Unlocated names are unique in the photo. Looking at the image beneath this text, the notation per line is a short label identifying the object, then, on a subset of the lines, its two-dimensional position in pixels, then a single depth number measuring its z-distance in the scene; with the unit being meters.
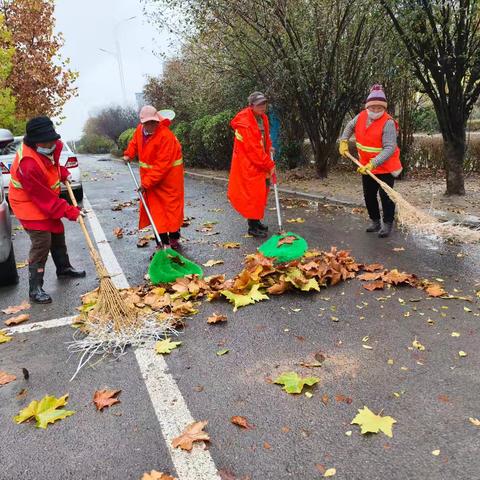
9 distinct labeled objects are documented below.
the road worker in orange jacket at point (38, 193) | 4.56
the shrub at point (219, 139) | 14.21
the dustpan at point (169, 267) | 4.83
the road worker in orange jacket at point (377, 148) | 5.97
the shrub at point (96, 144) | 50.41
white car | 10.42
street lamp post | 42.62
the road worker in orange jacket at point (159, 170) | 5.73
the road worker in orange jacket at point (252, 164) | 6.36
